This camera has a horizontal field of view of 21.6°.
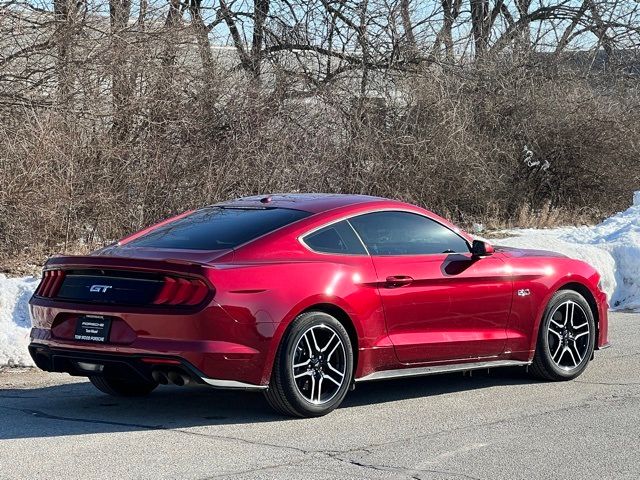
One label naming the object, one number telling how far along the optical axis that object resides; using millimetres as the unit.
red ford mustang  10269
